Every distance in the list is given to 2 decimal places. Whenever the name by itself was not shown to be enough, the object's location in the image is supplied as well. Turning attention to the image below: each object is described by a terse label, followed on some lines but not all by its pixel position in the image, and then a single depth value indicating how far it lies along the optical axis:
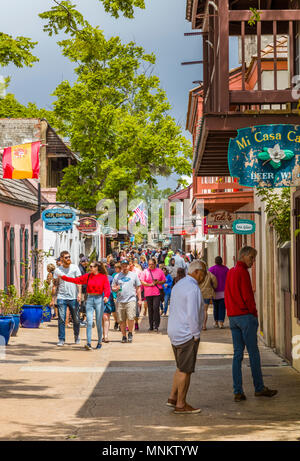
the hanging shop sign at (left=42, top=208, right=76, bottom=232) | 23.00
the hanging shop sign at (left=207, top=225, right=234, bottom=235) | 23.62
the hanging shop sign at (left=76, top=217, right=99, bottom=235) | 31.53
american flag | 51.12
